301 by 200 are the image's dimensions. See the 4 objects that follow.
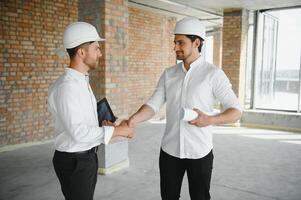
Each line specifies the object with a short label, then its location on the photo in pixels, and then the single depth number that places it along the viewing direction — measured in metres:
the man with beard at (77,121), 1.79
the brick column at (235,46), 8.19
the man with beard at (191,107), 2.17
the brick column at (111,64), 4.22
